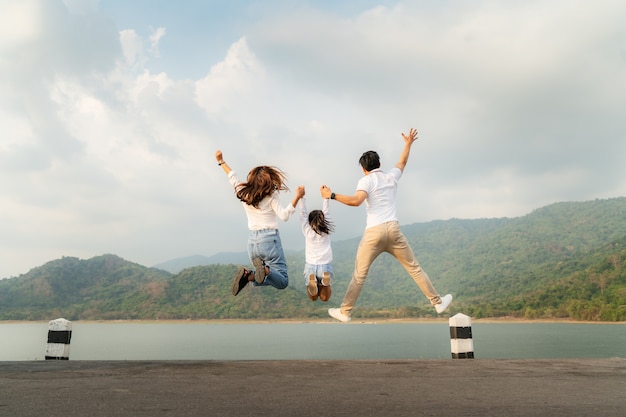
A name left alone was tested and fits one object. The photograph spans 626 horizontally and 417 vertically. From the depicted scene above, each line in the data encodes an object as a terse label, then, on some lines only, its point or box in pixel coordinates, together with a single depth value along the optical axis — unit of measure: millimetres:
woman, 8539
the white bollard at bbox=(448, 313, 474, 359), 9836
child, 9766
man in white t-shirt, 9070
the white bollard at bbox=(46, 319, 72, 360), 9719
